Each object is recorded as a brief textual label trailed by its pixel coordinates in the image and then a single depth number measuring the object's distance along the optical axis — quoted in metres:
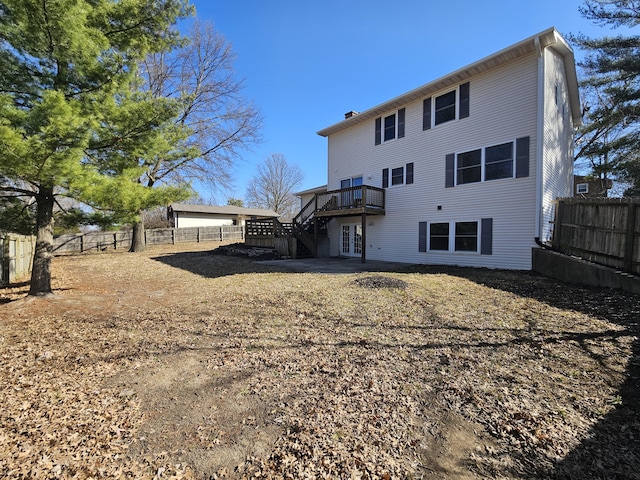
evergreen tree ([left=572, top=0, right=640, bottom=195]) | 11.94
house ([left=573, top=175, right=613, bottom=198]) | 24.25
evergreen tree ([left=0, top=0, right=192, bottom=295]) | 4.72
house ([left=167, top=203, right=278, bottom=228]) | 30.81
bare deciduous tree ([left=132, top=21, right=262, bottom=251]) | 18.42
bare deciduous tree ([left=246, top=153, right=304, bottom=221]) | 44.41
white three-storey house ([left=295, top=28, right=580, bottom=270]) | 10.08
